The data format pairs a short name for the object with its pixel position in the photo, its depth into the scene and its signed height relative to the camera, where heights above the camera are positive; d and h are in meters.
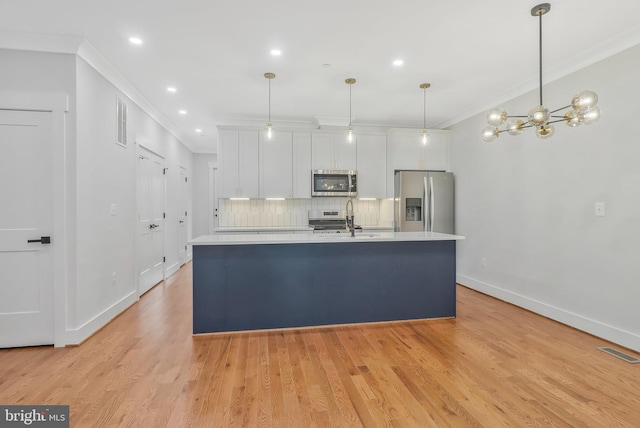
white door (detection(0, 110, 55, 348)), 2.68 -0.15
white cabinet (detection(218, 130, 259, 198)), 5.11 +0.80
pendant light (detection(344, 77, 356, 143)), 3.56 +1.53
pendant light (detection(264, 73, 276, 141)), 3.42 +1.52
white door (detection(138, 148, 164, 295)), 4.32 -0.14
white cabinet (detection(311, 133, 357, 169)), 5.32 +1.04
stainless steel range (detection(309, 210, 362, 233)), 5.51 -0.17
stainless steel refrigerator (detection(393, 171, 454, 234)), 5.02 +0.15
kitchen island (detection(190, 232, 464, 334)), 3.01 -0.72
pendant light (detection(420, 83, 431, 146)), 3.76 +1.56
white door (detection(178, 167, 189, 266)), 6.39 -0.09
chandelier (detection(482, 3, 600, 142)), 2.08 +0.71
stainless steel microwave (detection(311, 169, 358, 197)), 5.30 +0.50
